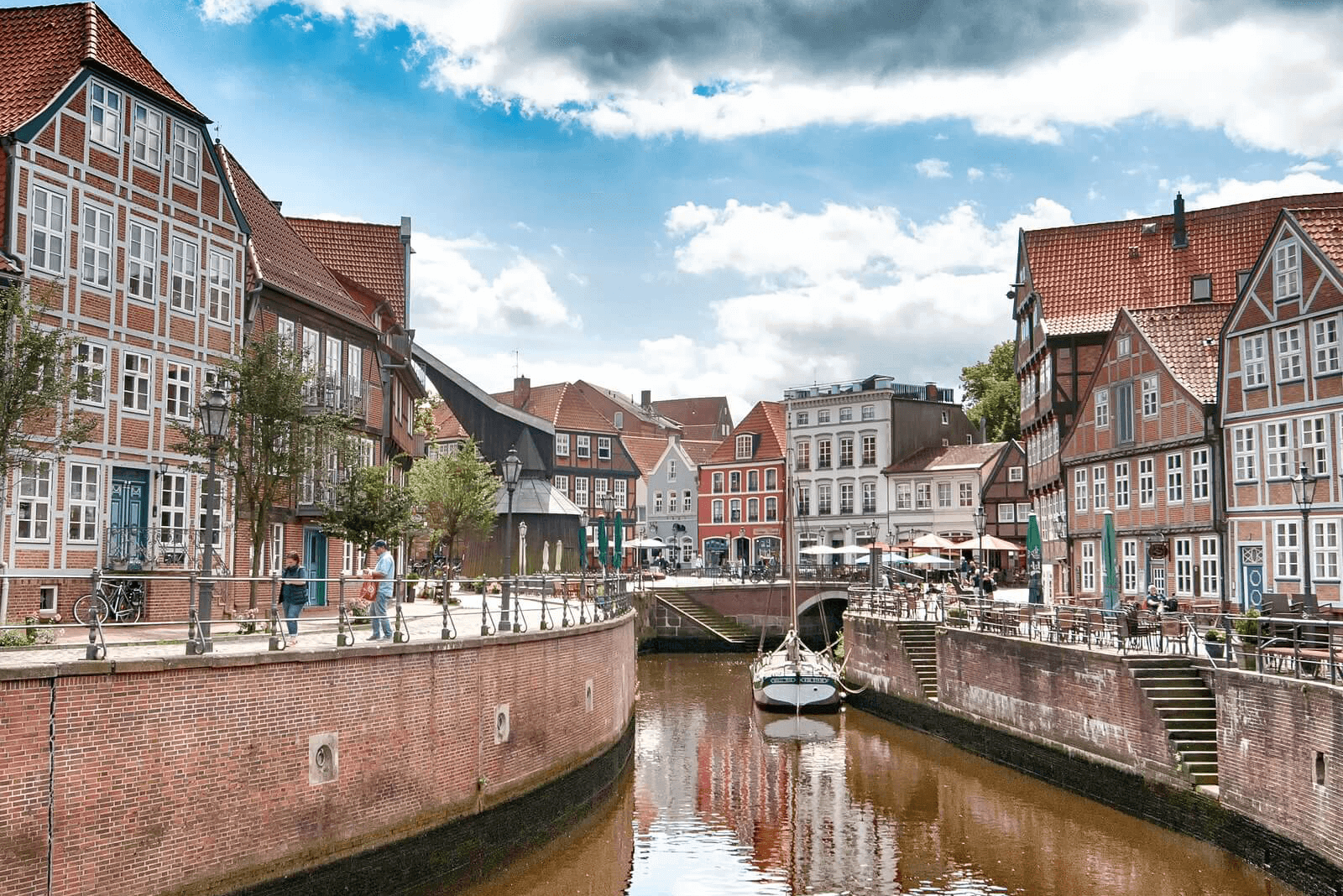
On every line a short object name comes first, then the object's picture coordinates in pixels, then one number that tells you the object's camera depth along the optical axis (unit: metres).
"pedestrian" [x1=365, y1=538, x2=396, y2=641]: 18.30
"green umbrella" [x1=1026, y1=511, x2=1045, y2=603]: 34.22
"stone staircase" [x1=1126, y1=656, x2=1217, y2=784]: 21.34
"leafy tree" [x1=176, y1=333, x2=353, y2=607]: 22.36
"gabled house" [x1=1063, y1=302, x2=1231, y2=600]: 32.59
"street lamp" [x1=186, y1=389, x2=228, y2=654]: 14.45
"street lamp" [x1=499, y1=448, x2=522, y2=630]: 23.53
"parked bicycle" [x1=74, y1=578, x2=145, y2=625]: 22.17
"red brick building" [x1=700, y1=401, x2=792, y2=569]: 80.38
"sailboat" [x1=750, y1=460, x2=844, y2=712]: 38.66
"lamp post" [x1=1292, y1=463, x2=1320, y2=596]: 22.16
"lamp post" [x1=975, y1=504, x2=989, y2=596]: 39.14
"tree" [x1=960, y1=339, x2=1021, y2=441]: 70.56
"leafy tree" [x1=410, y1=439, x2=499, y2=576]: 47.41
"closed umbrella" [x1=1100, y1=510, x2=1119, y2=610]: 28.02
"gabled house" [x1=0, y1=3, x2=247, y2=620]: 21.80
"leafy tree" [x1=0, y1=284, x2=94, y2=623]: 16.97
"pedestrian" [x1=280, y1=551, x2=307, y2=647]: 17.55
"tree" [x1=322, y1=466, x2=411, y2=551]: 27.73
